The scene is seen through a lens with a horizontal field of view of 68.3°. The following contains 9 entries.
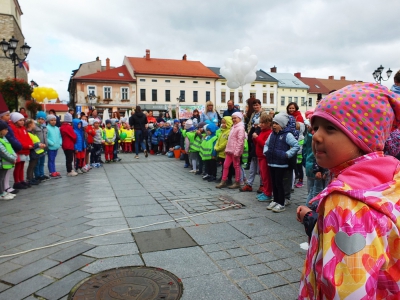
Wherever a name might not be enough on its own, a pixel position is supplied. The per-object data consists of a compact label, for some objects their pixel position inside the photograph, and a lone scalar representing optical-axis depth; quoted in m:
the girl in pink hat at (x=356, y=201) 0.98
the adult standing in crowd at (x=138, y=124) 13.28
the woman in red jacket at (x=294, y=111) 7.14
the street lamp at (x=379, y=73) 19.92
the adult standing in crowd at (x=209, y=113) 10.13
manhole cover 2.54
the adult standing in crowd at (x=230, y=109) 9.65
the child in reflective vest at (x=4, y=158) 6.00
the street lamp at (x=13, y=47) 14.20
